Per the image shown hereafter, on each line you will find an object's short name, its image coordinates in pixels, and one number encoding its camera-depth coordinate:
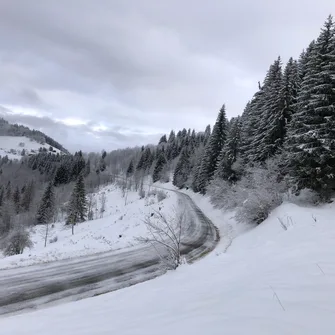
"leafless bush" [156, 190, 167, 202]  49.76
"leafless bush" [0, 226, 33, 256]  30.66
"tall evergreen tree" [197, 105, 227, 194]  46.09
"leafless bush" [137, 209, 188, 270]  10.43
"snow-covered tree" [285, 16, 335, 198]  15.40
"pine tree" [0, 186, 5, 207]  78.91
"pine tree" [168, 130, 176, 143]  167.02
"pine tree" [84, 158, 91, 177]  119.39
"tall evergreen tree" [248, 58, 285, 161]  26.61
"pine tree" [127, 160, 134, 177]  121.00
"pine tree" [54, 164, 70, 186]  103.19
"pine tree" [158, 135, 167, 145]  176.88
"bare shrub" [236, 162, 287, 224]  17.72
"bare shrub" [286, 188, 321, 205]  16.15
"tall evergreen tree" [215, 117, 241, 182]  37.62
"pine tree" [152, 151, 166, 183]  102.91
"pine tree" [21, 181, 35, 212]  79.59
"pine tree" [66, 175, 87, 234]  52.75
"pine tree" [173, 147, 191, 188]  80.06
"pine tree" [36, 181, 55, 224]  62.84
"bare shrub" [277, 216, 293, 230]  12.83
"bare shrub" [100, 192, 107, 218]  67.53
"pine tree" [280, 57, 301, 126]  26.80
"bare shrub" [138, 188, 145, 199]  73.25
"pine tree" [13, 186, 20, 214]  76.28
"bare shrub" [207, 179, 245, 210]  27.98
